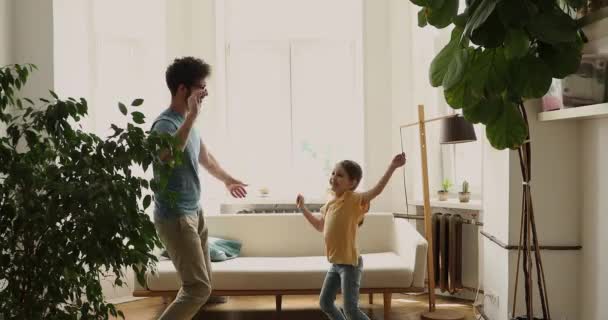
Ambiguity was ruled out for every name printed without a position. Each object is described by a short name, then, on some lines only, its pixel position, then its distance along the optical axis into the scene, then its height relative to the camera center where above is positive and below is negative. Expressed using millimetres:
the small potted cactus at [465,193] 4453 -292
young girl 3131 -406
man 2793 -231
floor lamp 3809 -6
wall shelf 2320 +164
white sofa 3717 -693
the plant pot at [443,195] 4607 -314
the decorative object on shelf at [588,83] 2387 +279
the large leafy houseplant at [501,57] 1552 +290
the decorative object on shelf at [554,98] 2730 +253
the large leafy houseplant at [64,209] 1745 -140
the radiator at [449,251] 4426 -717
